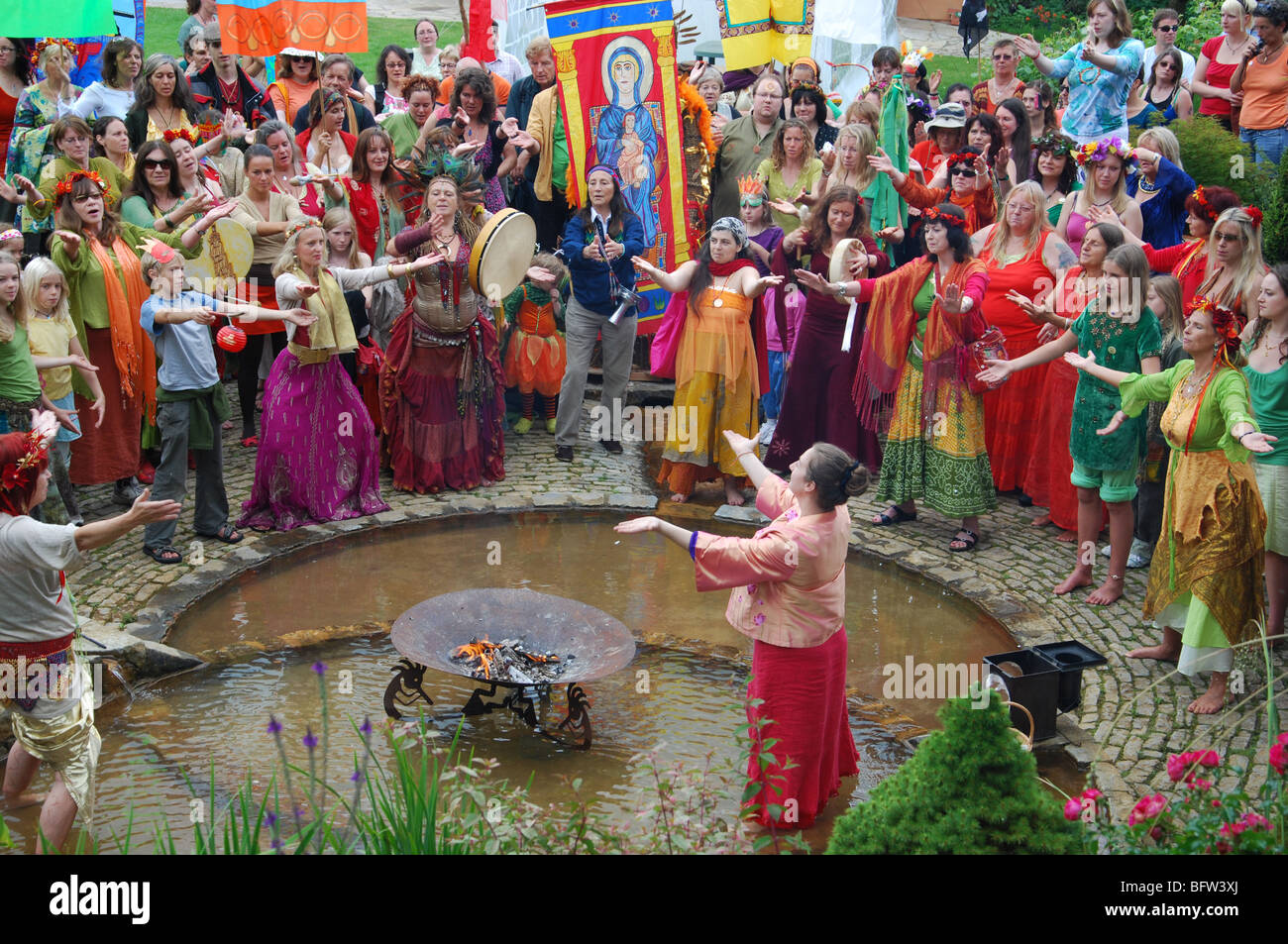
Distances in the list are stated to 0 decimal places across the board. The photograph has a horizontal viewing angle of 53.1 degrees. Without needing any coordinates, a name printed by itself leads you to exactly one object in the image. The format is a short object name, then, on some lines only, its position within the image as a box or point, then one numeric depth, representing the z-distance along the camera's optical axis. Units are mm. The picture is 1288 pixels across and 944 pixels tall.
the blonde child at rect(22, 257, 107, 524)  7441
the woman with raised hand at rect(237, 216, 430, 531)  8281
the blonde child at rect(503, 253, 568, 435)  10211
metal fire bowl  6117
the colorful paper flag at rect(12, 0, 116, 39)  8820
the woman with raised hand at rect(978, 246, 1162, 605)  7402
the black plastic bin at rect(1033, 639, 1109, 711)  6293
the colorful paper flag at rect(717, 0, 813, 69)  11852
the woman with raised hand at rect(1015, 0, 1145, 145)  10805
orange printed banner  10641
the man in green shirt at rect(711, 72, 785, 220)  10719
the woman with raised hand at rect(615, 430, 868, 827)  5301
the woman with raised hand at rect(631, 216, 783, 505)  8852
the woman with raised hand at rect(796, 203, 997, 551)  8289
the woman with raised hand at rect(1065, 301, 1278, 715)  6238
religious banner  10125
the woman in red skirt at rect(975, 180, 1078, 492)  8695
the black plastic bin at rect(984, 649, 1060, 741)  6062
